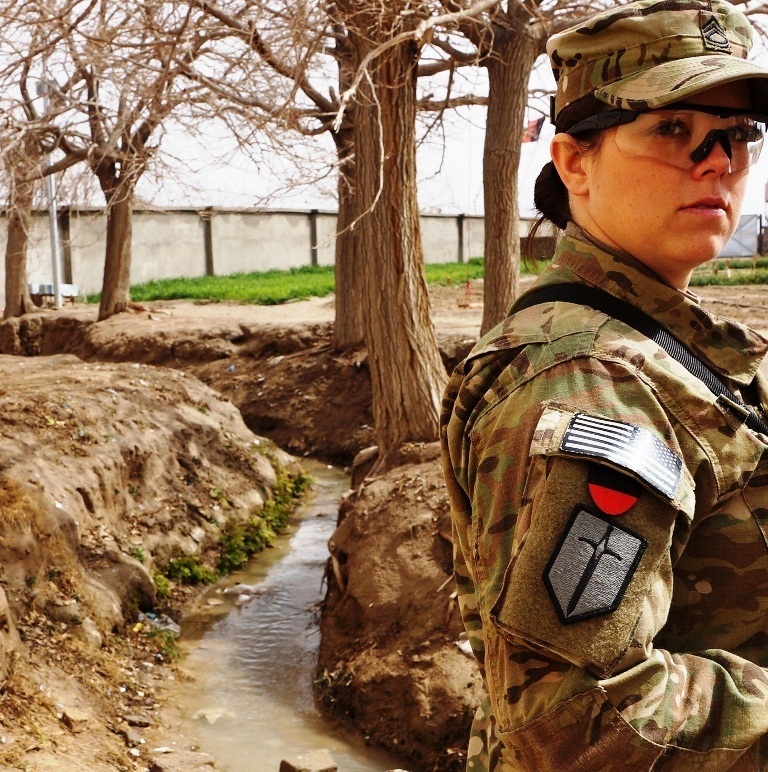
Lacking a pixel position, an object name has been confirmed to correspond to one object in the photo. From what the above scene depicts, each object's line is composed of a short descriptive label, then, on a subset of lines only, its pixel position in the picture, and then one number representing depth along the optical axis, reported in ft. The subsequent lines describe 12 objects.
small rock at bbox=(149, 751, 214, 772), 15.31
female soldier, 3.88
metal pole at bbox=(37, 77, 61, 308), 61.46
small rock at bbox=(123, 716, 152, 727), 16.97
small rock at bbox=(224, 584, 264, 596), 24.54
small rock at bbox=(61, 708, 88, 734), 15.65
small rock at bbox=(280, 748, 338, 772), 14.05
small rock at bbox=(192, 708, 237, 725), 18.04
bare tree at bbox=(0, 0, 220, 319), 23.56
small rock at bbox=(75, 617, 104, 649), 19.13
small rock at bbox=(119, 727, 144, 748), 16.17
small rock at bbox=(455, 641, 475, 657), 18.17
